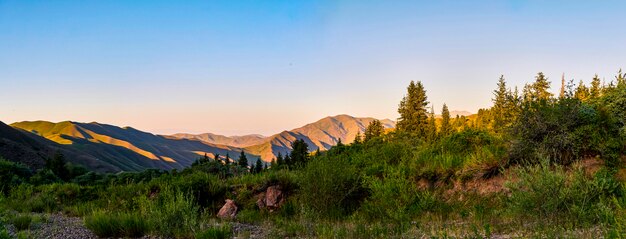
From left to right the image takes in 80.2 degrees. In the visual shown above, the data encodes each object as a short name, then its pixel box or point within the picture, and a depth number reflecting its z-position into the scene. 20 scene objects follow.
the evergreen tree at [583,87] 61.24
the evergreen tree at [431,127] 45.70
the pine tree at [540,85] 51.08
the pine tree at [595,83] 62.00
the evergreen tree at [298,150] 63.09
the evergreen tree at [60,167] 29.42
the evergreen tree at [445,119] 58.03
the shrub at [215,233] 7.43
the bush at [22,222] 9.46
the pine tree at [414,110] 49.12
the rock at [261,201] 13.85
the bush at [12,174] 19.41
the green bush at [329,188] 11.24
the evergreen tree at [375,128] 63.28
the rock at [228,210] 13.25
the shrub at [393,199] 9.99
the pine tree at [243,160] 70.68
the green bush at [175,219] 8.09
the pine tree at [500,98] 55.39
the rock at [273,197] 13.72
